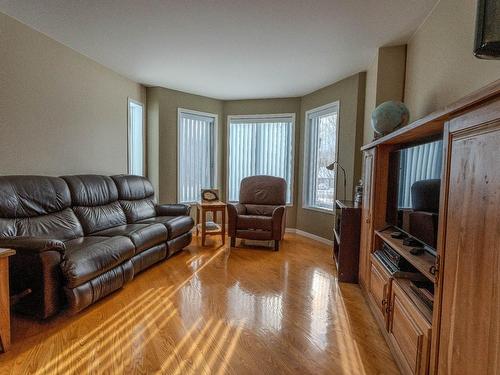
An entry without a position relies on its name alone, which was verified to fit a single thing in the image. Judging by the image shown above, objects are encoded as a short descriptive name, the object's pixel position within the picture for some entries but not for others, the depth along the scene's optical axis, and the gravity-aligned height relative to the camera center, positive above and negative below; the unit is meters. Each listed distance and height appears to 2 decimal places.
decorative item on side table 4.48 -0.35
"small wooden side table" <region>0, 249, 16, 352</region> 1.74 -0.83
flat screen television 1.55 -0.07
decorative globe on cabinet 2.40 +0.53
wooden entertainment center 0.89 -0.29
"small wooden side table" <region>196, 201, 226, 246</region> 4.14 -0.61
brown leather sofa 1.99 -0.62
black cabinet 2.91 -0.68
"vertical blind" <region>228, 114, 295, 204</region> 5.16 +0.50
